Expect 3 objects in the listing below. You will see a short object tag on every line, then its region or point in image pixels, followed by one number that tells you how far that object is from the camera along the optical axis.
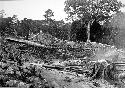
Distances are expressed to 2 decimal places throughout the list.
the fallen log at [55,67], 11.21
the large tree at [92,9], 31.92
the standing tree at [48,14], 41.86
